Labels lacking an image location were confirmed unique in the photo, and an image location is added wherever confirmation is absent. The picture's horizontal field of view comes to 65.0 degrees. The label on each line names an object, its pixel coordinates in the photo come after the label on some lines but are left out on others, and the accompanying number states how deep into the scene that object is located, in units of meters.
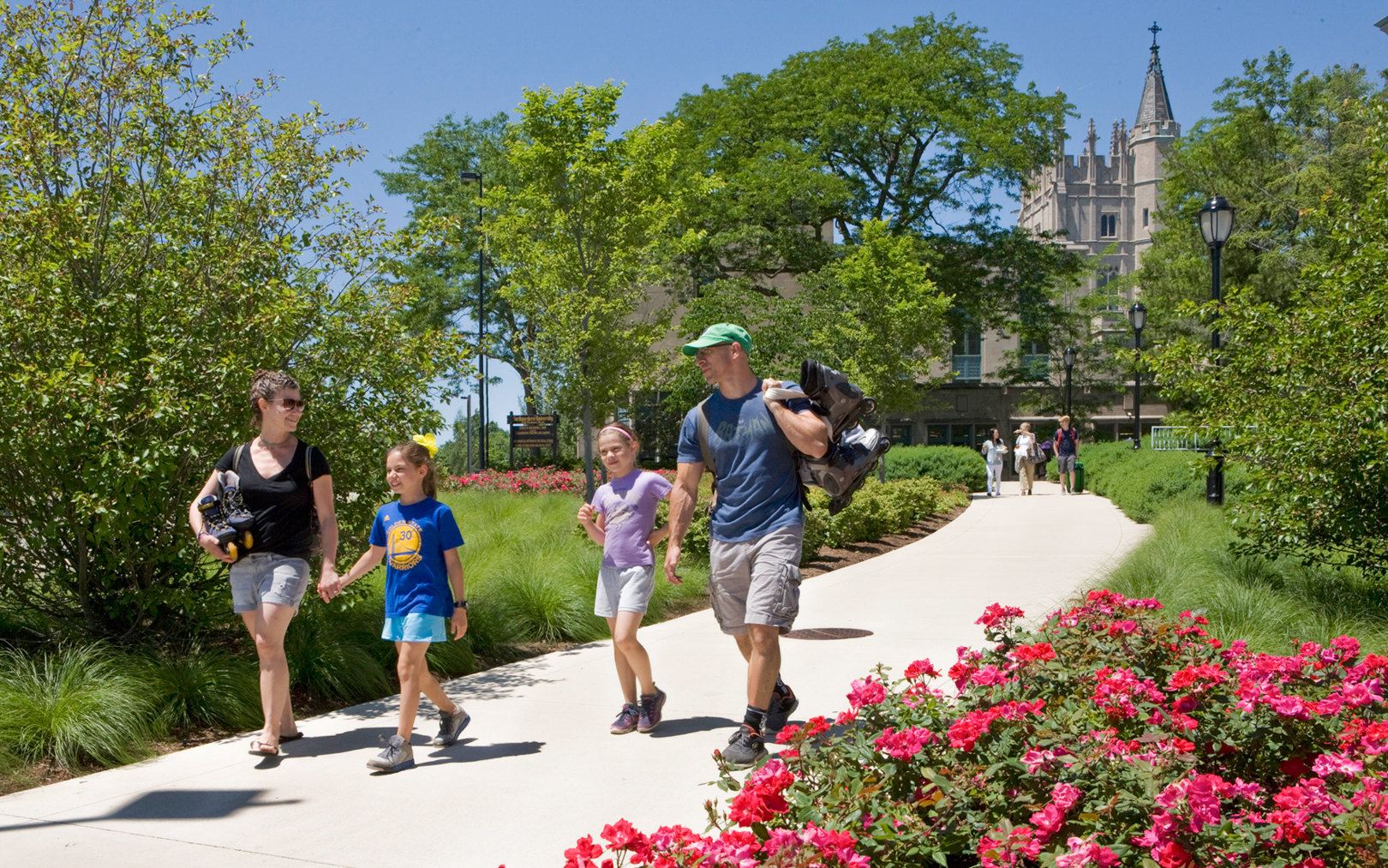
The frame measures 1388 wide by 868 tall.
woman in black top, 5.10
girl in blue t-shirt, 5.01
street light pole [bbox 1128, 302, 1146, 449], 26.50
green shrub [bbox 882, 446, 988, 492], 27.83
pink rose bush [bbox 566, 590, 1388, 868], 2.68
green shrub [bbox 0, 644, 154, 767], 4.98
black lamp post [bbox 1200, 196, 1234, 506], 12.55
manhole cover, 8.12
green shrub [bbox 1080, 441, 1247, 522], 16.27
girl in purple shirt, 5.48
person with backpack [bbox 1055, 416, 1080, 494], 26.12
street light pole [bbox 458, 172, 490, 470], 29.53
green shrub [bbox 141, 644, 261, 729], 5.64
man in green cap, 4.82
